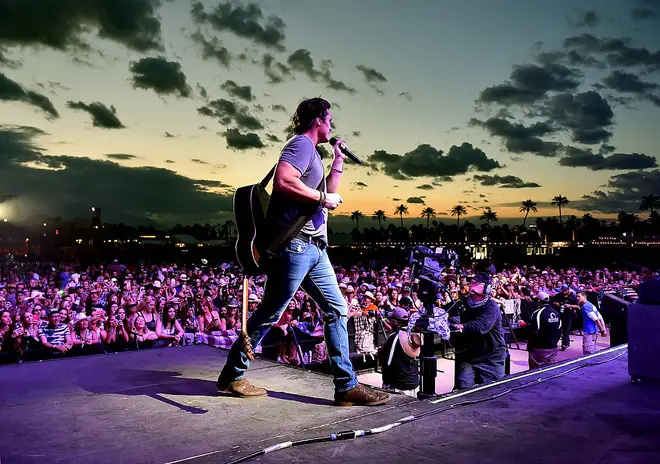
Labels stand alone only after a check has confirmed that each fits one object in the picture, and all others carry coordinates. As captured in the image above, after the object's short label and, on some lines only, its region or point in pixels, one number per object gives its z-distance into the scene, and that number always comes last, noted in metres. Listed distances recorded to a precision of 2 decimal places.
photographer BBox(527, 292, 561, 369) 6.99
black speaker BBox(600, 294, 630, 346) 7.54
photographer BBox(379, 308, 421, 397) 5.66
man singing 2.35
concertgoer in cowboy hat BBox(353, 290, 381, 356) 8.59
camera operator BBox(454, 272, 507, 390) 5.18
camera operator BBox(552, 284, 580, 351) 9.70
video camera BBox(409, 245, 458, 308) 5.01
